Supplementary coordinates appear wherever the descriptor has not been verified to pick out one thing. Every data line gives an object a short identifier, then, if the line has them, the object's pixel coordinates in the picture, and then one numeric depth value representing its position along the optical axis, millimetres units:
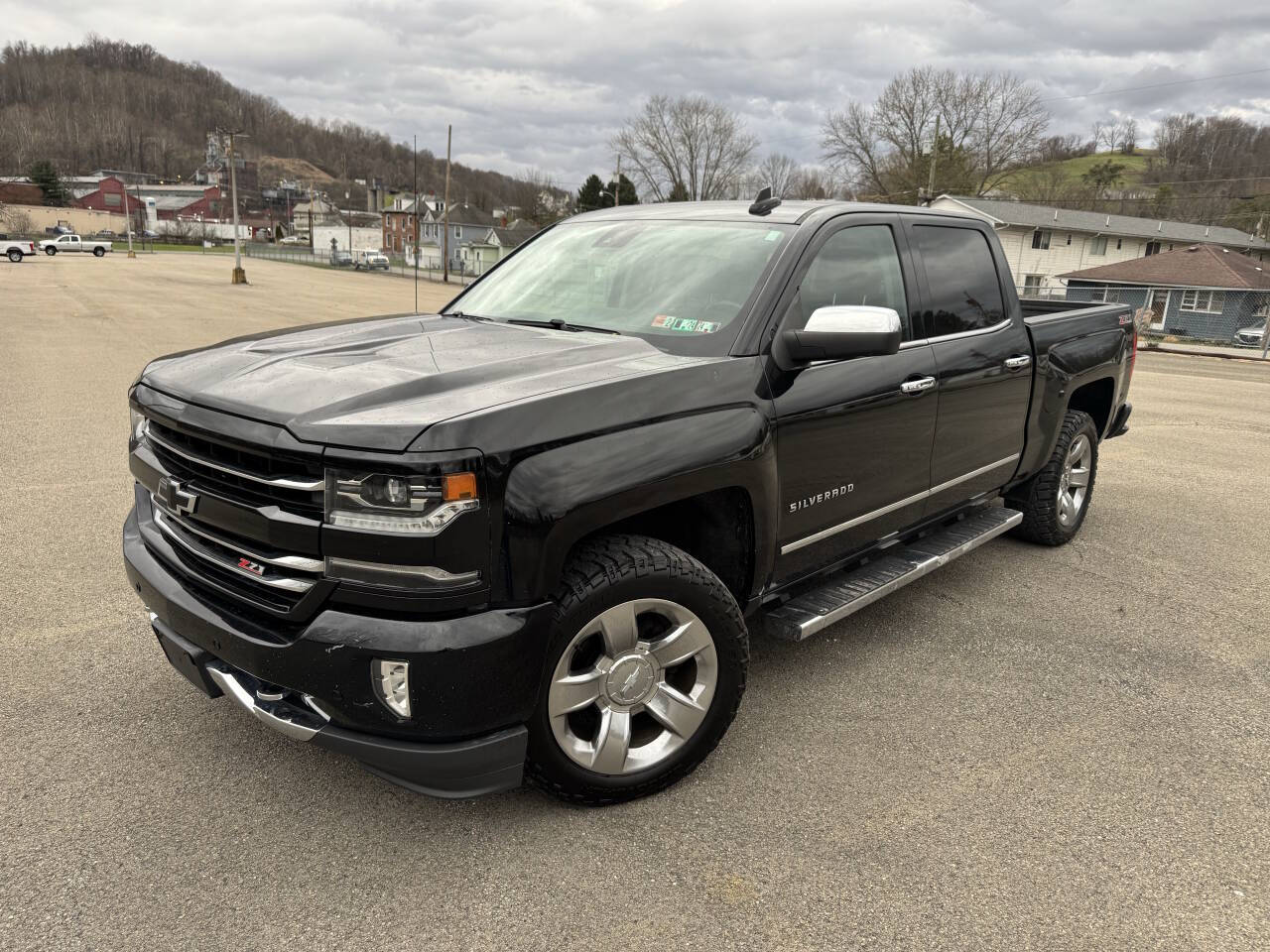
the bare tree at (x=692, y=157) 72688
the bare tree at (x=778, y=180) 73819
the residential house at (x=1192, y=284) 33344
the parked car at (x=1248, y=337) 29158
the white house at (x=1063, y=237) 49438
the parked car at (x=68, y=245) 66875
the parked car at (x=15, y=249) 49656
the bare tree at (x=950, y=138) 62281
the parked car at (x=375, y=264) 67000
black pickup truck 2164
